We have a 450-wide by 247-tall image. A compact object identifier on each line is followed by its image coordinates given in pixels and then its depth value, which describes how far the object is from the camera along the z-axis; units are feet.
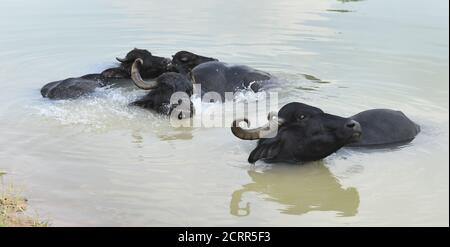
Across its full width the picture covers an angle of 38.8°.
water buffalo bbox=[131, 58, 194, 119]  31.01
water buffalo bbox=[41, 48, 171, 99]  34.73
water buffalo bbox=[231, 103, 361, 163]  23.11
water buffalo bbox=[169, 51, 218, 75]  37.91
